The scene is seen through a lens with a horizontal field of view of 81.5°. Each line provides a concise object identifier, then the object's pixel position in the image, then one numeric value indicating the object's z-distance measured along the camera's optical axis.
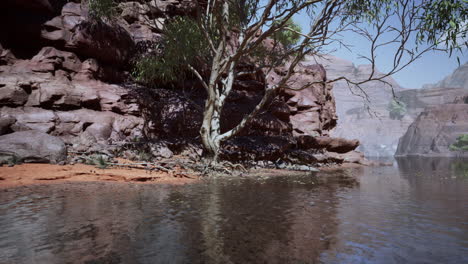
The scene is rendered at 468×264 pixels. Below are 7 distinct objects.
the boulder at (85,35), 13.92
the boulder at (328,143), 19.95
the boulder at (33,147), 8.54
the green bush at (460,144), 50.78
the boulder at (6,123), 9.89
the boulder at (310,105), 22.94
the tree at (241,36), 9.09
